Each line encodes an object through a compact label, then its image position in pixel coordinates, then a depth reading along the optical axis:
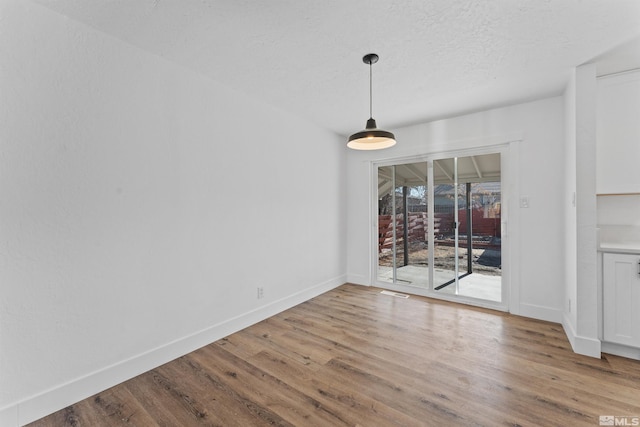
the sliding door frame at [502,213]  3.36
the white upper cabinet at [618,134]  2.52
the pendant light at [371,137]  2.22
